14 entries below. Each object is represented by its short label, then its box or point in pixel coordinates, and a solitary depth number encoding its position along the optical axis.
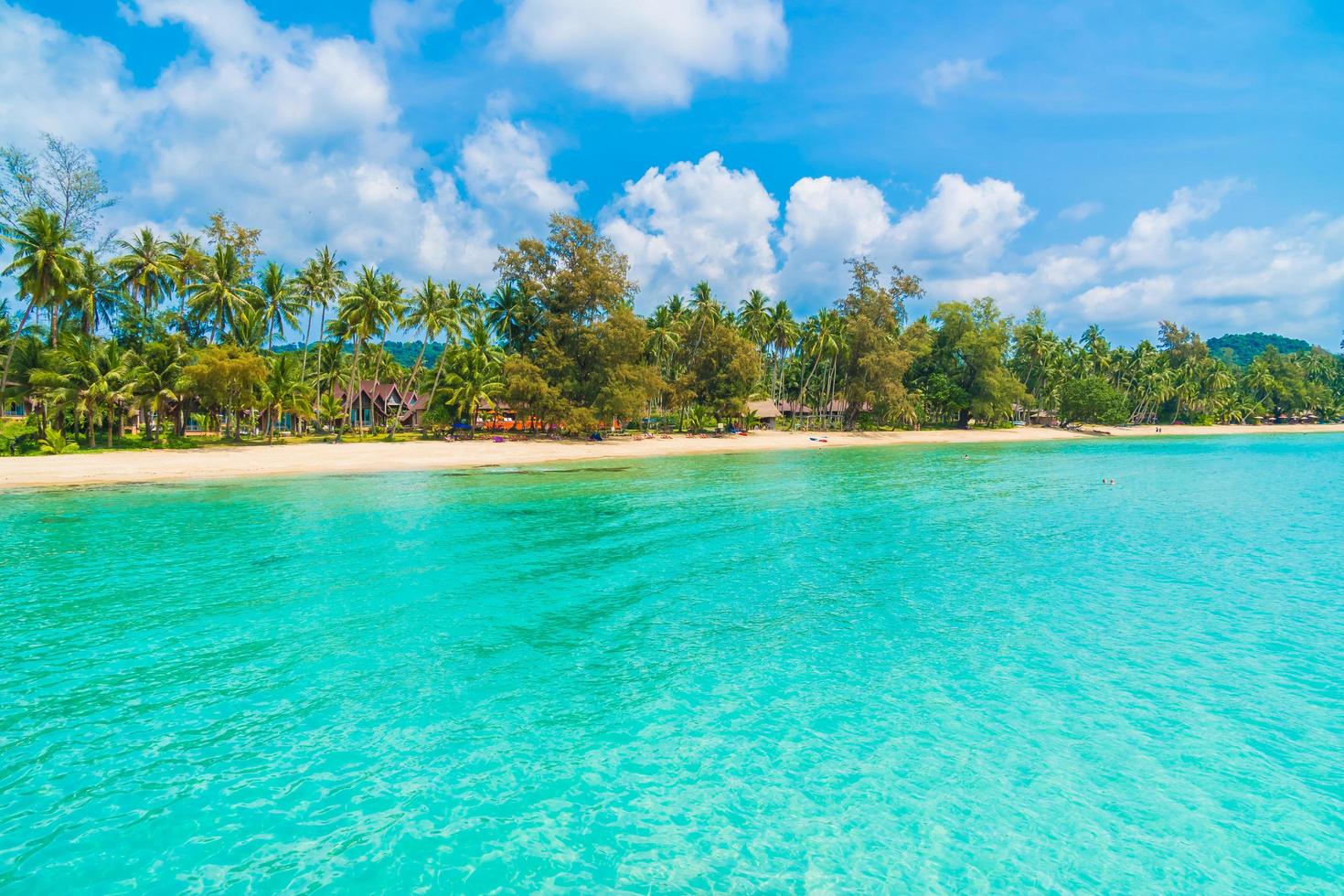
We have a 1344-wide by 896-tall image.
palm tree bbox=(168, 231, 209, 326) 45.62
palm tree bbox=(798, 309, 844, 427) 71.25
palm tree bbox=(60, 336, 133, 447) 36.09
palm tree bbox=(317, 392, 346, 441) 59.47
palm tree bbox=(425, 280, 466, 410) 54.94
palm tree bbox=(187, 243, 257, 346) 45.03
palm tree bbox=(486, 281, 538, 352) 56.56
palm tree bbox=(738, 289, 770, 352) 73.88
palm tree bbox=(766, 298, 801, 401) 73.38
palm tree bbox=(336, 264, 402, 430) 49.56
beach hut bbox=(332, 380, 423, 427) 65.94
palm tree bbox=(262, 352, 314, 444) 46.53
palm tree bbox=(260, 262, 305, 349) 47.59
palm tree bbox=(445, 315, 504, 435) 56.56
